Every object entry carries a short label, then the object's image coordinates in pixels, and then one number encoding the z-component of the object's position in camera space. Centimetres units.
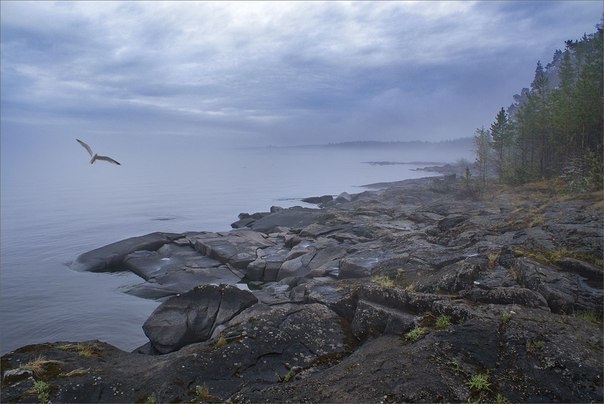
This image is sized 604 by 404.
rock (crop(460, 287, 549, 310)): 1158
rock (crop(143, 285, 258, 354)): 1694
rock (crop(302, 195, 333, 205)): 8101
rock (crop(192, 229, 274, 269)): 3297
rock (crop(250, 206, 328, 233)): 4731
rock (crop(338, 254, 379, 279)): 2172
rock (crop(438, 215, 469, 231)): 3019
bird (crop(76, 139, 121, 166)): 1563
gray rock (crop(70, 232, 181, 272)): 3572
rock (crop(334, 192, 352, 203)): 7412
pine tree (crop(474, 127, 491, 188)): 7231
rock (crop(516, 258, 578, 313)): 1208
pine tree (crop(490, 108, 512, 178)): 7344
